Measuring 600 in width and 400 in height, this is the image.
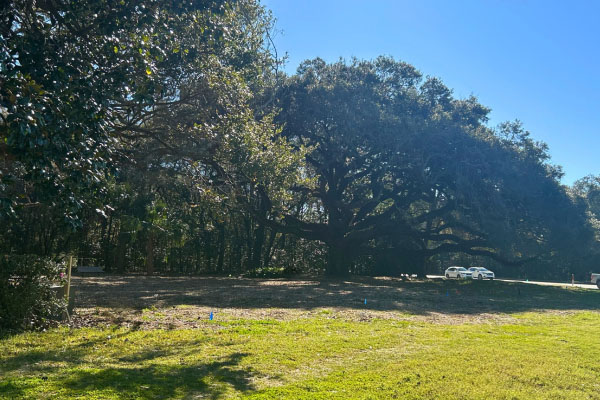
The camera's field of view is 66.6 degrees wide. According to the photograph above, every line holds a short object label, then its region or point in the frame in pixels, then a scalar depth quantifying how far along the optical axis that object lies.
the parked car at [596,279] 28.83
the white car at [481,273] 36.72
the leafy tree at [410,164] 23.75
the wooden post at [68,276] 8.38
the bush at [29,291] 7.25
